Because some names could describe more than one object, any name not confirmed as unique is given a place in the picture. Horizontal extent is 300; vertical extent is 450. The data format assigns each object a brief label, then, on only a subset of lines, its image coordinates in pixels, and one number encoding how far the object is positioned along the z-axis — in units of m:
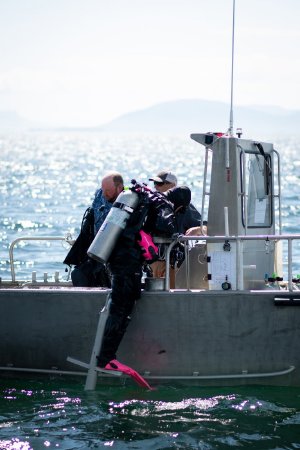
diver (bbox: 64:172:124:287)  20.86
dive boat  19.53
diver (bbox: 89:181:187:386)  19.27
